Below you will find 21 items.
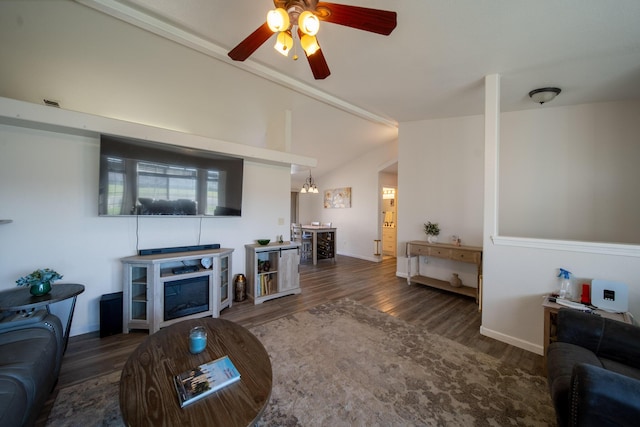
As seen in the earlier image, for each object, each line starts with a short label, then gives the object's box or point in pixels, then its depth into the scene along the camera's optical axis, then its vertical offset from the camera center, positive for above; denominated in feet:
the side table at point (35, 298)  5.72 -2.37
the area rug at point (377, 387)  4.83 -4.30
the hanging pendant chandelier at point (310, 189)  20.07 +2.10
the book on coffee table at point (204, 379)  3.54 -2.84
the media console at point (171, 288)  8.00 -2.89
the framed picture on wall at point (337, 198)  22.44 +1.53
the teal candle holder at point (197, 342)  4.65 -2.68
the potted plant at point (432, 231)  13.46 -1.02
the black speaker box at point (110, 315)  7.75 -3.60
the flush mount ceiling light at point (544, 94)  8.73 +4.73
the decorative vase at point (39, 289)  6.22 -2.19
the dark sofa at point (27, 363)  3.73 -2.95
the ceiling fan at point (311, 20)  4.39 +3.90
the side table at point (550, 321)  6.34 -2.97
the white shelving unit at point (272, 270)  10.88 -2.92
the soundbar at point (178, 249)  8.82 -1.58
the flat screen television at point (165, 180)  7.88 +1.21
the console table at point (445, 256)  11.24 -2.21
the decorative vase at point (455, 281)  12.29 -3.63
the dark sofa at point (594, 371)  3.18 -2.71
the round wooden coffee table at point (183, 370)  3.19 -2.88
